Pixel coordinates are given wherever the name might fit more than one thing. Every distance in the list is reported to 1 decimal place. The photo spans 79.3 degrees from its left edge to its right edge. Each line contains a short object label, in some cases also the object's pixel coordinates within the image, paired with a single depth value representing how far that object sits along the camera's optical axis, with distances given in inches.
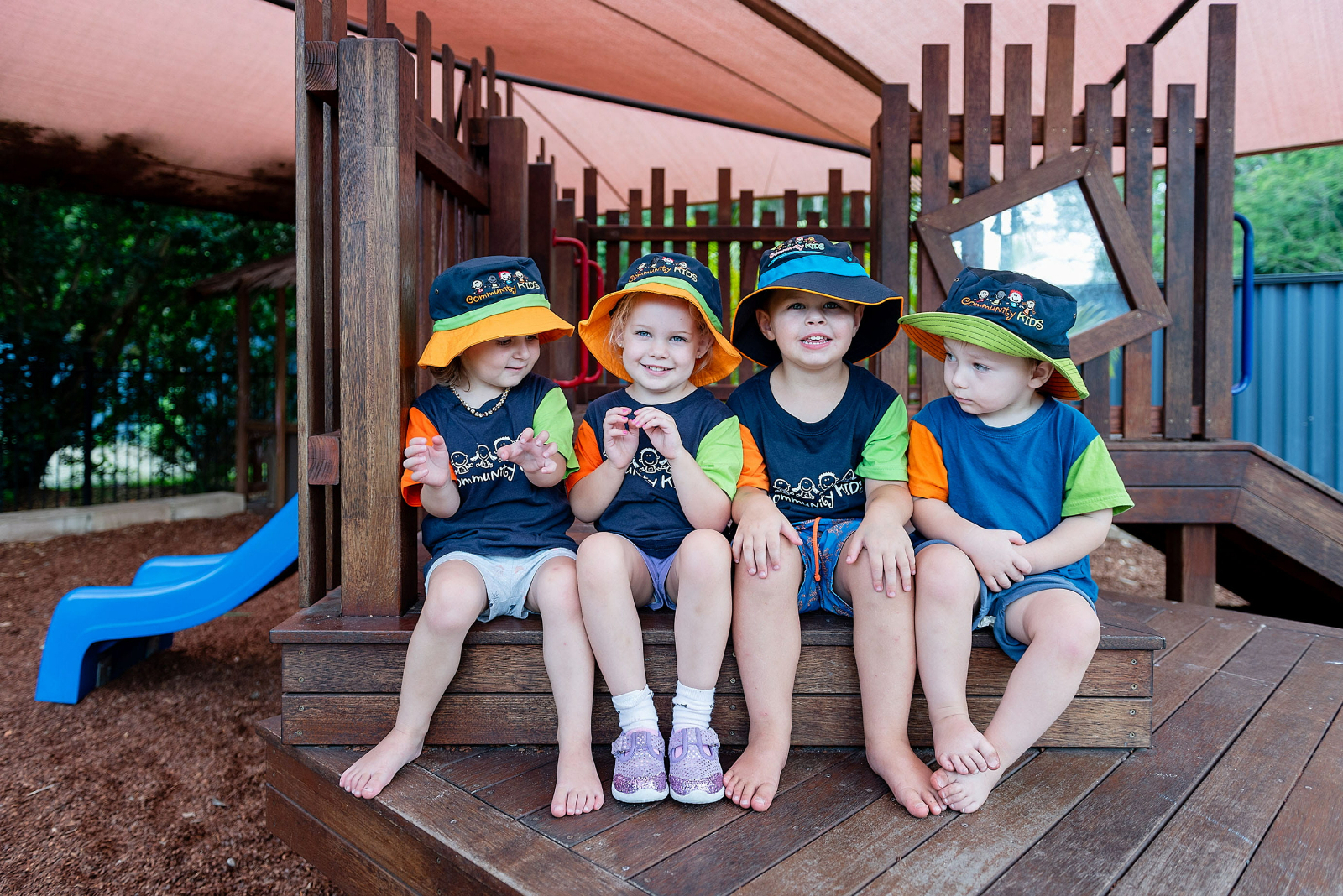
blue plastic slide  125.7
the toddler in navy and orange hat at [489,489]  70.0
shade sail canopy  151.0
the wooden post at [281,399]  310.8
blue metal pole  147.1
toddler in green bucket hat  65.4
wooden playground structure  64.2
